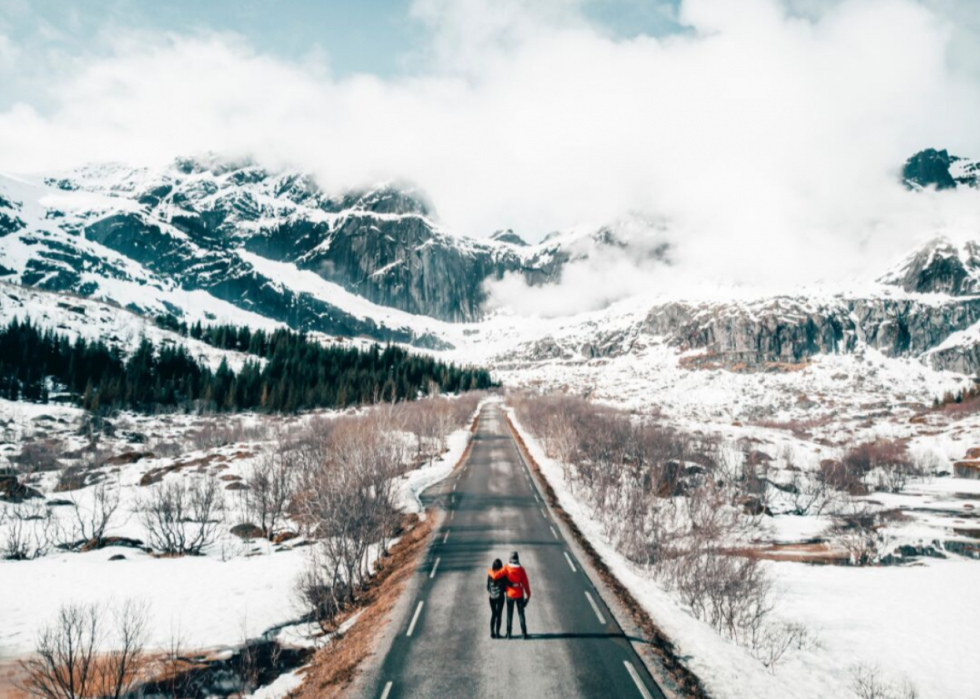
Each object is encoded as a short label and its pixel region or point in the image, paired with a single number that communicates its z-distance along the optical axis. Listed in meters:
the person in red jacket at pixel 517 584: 16.09
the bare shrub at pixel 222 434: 87.88
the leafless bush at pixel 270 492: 43.81
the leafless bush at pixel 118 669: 19.52
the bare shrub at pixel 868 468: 70.69
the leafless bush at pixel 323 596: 24.05
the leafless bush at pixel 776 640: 20.86
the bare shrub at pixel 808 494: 61.61
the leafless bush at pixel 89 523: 41.78
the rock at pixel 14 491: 52.69
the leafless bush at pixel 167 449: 80.00
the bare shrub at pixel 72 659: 14.41
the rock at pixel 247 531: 43.47
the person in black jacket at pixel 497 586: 16.19
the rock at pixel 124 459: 71.69
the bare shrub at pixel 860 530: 43.69
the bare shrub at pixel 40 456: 68.69
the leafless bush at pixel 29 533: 39.03
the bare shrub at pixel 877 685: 20.94
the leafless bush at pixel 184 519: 40.53
